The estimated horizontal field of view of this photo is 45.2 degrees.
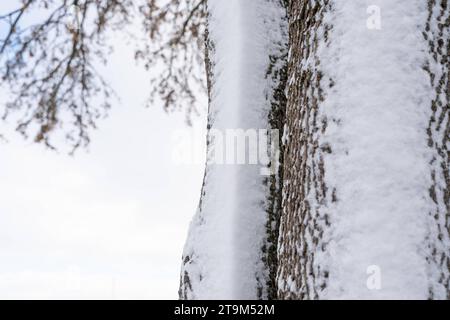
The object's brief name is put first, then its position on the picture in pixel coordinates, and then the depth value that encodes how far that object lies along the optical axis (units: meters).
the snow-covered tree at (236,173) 2.13
